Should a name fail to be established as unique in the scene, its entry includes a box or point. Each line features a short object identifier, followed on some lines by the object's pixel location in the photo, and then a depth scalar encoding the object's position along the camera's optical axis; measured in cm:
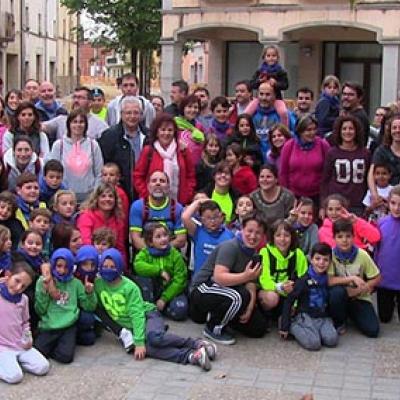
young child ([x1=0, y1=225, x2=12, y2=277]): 657
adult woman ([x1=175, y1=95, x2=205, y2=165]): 900
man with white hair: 865
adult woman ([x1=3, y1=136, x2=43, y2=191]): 792
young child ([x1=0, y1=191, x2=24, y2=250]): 709
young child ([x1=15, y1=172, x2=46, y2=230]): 744
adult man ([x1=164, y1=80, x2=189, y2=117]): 959
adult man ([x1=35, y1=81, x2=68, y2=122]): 952
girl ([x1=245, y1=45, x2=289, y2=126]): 990
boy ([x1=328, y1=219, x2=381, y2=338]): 711
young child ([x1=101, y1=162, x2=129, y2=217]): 802
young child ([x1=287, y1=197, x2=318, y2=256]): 755
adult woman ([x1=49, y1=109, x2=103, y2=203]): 836
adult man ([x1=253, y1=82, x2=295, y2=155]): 926
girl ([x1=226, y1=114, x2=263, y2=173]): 882
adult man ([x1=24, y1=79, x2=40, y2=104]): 1010
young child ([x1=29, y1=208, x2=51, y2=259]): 702
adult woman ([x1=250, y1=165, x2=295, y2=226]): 789
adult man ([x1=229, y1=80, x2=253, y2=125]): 966
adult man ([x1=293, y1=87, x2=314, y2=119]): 984
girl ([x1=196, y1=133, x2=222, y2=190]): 869
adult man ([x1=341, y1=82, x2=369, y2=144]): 894
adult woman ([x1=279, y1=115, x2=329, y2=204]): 846
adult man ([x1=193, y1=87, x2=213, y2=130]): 957
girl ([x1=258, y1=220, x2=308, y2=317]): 708
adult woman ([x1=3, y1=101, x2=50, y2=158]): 839
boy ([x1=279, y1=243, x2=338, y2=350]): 695
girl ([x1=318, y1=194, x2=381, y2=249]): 754
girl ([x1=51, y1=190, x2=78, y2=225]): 754
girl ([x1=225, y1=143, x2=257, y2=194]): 849
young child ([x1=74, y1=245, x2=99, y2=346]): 675
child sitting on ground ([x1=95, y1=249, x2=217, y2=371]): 639
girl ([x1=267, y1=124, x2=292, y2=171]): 880
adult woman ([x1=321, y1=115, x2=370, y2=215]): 825
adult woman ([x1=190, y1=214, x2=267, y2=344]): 686
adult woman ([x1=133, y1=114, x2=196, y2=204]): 835
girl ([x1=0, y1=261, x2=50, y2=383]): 610
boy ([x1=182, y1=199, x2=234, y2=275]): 749
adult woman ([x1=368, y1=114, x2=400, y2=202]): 811
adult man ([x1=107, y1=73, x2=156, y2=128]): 952
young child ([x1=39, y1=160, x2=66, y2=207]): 785
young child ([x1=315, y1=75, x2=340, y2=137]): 955
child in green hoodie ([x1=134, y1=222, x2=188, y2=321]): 742
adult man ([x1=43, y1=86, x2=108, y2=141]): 889
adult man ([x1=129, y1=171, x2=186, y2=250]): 778
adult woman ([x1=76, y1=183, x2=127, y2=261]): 759
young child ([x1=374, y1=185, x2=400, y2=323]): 749
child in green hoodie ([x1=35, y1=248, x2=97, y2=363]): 643
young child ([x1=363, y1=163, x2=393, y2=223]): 805
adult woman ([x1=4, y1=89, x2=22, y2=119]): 940
